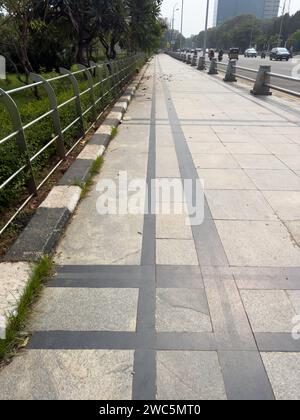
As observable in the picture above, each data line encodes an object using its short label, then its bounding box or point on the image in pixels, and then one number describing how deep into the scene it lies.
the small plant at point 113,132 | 6.67
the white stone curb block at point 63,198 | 3.60
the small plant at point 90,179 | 4.18
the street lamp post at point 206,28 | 27.11
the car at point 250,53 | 61.64
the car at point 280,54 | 43.50
